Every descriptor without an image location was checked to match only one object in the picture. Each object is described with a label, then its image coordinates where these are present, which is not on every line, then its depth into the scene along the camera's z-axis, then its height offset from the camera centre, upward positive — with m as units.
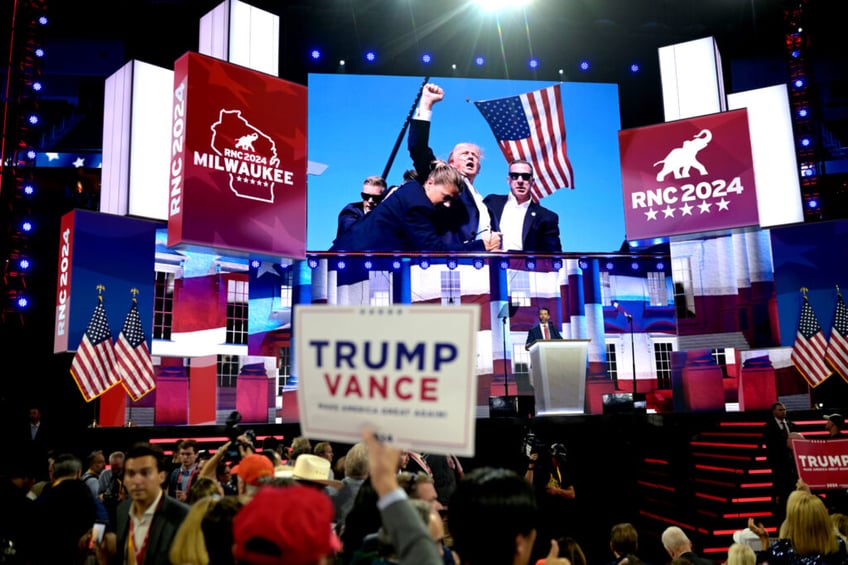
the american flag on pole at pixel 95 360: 12.38 +0.57
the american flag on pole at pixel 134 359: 13.02 +0.59
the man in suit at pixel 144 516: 3.82 -0.64
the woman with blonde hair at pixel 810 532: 4.35 -0.89
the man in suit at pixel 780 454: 10.76 -1.12
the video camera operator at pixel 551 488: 9.29 -1.29
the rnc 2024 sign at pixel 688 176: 16.64 +4.47
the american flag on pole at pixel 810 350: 14.55 +0.50
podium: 13.26 +0.12
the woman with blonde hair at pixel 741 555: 5.35 -1.23
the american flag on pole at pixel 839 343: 14.51 +0.62
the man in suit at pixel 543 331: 13.91 +0.95
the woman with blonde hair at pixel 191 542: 3.48 -0.68
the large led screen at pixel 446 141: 18.56 +6.03
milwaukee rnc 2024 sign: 14.60 +4.56
